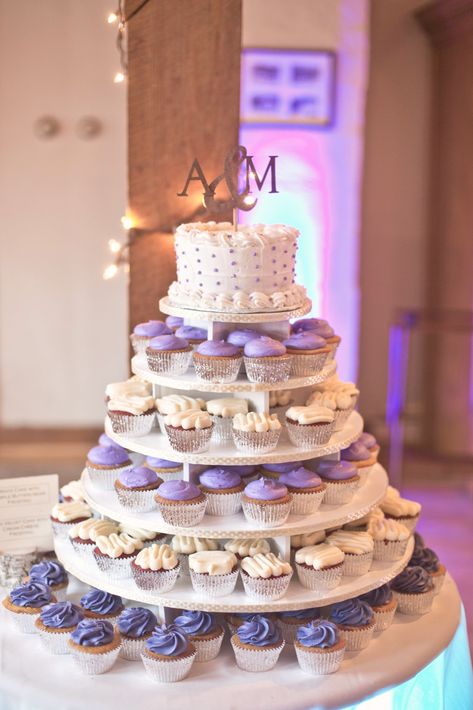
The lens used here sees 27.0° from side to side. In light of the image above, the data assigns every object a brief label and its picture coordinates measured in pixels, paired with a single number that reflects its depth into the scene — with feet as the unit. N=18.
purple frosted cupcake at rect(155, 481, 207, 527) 8.52
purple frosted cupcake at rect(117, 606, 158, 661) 8.50
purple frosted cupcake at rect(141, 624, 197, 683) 8.09
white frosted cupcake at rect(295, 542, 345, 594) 8.65
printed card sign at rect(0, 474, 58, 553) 10.46
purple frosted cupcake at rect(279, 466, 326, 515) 8.91
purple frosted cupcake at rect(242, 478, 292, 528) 8.55
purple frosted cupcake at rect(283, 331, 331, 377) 9.18
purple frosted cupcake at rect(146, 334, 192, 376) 9.05
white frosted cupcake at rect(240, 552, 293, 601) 8.45
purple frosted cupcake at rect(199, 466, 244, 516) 8.83
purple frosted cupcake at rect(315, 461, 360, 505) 9.23
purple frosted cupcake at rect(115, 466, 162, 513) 8.91
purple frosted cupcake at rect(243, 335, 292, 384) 8.76
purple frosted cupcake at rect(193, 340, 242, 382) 8.81
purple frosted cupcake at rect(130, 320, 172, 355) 9.74
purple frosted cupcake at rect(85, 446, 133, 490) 9.54
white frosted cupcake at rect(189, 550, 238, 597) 8.48
